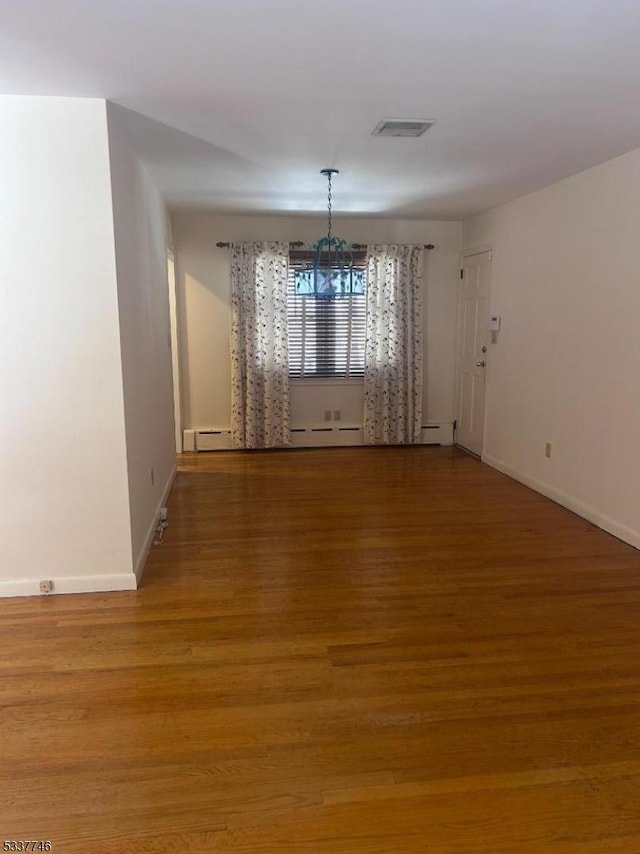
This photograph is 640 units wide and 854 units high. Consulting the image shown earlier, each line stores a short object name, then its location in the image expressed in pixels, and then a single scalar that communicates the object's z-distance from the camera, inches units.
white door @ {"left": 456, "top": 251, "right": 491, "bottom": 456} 231.3
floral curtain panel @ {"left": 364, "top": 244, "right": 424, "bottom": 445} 246.5
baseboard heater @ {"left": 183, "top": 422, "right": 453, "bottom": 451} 250.2
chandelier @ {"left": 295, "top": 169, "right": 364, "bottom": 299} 192.1
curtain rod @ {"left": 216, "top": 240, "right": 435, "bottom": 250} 237.6
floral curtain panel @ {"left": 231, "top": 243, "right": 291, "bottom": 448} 238.7
